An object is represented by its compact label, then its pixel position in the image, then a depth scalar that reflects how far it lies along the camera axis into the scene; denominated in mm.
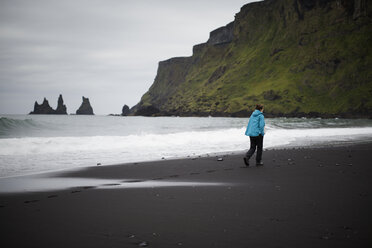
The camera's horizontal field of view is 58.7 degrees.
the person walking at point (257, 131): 13000
